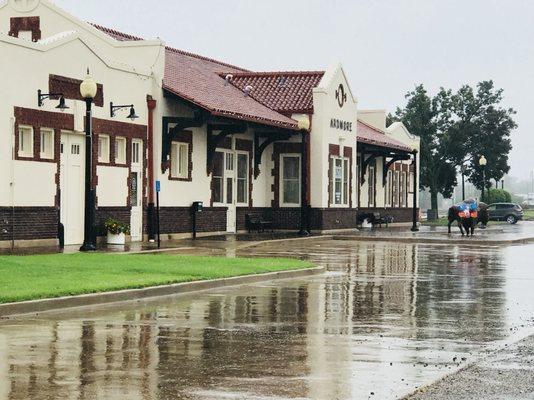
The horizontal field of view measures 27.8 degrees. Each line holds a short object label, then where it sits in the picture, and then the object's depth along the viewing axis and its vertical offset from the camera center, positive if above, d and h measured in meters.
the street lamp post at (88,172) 26.41 +1.11
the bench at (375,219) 53.69 -0.11
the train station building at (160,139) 28.84 +2.63
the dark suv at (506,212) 77.88 +0.34
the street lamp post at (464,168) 73.88 +3.59
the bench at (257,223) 42.25 -0.25
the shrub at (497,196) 87.88 +1.68
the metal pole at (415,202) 49.50 +0.69
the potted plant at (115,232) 31.47 -0.44
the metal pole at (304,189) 40.10 +1.07
